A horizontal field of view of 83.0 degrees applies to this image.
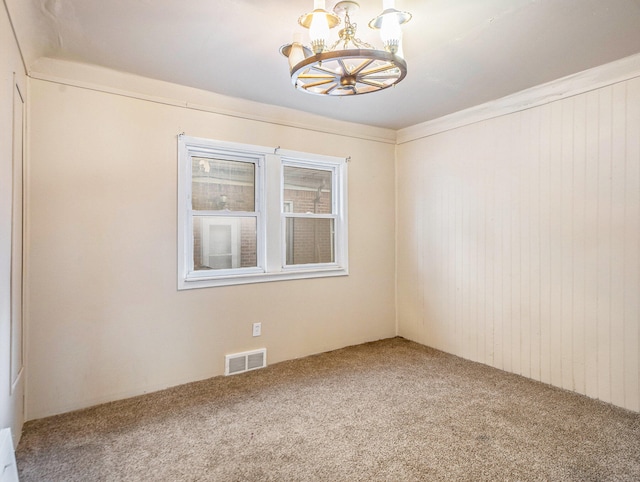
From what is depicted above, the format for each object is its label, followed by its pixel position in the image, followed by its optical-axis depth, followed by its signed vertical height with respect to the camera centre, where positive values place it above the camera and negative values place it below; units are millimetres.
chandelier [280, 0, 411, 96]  1627 +895
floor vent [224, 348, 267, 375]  3164 -1055
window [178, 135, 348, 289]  3064 +275
